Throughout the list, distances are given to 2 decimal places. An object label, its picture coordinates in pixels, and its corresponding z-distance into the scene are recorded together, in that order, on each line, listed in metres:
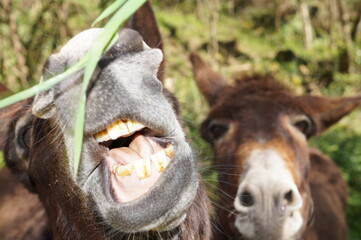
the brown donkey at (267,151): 1.06
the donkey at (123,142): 0.63
